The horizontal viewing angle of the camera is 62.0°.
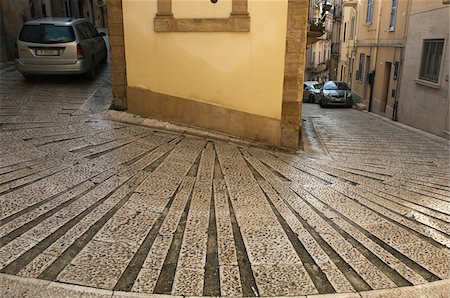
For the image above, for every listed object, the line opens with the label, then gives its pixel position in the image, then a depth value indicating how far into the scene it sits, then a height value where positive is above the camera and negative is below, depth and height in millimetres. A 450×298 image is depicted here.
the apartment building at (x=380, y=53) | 14469 +181
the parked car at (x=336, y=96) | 18578 -1916
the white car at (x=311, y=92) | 21281 -1978
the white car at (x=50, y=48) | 8312 +113
